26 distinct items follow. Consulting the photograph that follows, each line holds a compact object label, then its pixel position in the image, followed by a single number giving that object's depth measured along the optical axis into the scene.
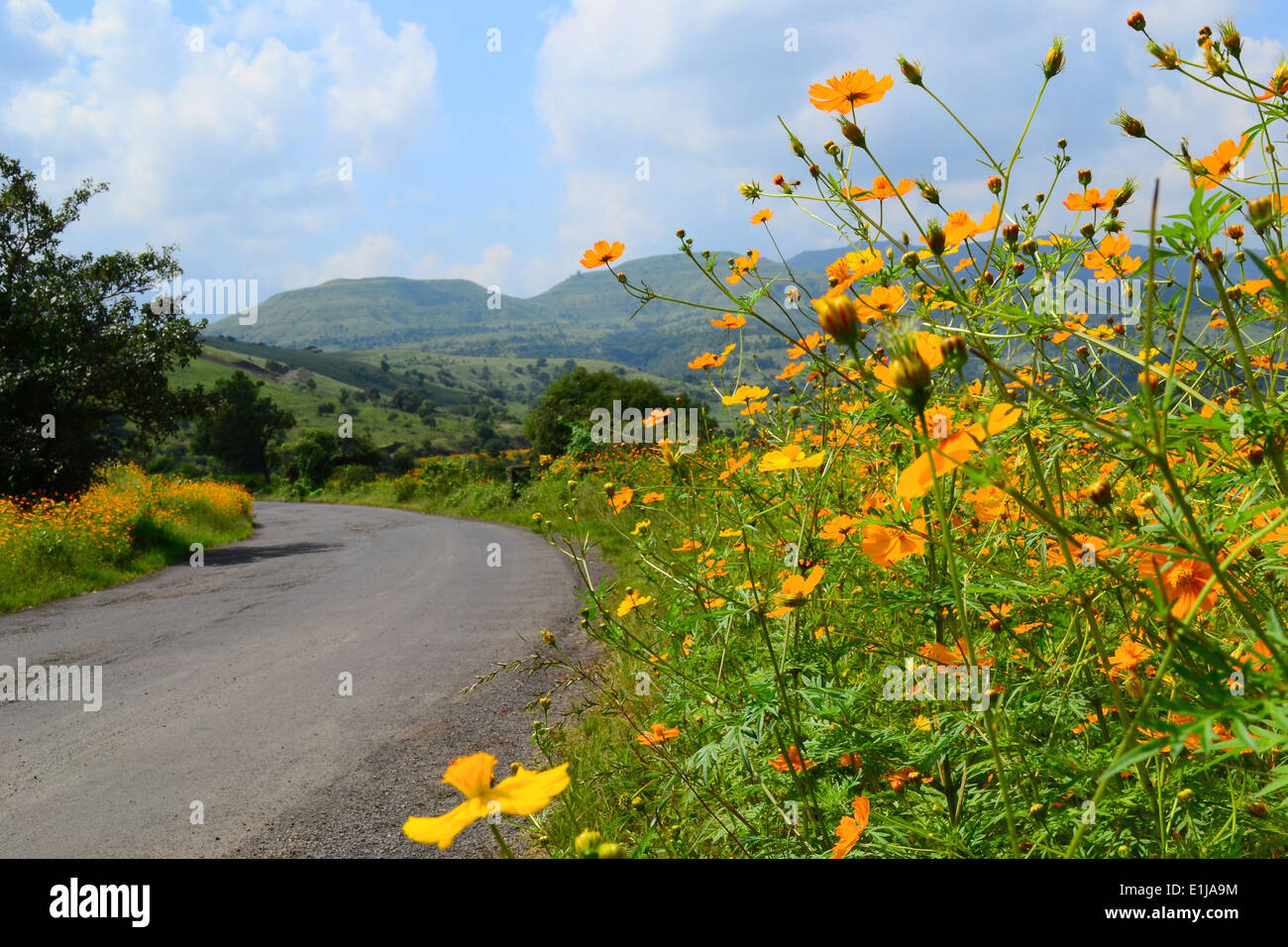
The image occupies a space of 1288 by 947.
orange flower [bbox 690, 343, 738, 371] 2.25
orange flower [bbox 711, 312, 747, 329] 1.90
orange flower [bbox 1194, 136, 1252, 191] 1.29
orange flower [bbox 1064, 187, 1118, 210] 1.53
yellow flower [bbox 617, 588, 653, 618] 1.82
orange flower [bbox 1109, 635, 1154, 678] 1.03
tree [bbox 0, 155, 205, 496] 9.60
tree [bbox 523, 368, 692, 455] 21.62
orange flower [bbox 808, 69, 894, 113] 1.37
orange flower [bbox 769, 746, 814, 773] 1.36
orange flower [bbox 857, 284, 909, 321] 1.31
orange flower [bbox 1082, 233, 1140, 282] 1.52
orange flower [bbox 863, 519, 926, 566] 1.03
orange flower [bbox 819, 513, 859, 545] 1.35
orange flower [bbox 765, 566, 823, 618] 1.21
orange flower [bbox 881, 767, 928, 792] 1.26
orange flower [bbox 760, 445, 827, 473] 1.24
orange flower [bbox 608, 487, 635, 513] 1.85
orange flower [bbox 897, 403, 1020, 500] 0.72
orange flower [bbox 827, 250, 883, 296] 1.39
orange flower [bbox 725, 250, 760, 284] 1.97
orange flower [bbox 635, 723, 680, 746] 1.72
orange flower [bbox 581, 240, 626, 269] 2.06
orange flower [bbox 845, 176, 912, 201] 1.49
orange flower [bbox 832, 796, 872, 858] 1.12
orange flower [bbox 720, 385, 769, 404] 1.92
